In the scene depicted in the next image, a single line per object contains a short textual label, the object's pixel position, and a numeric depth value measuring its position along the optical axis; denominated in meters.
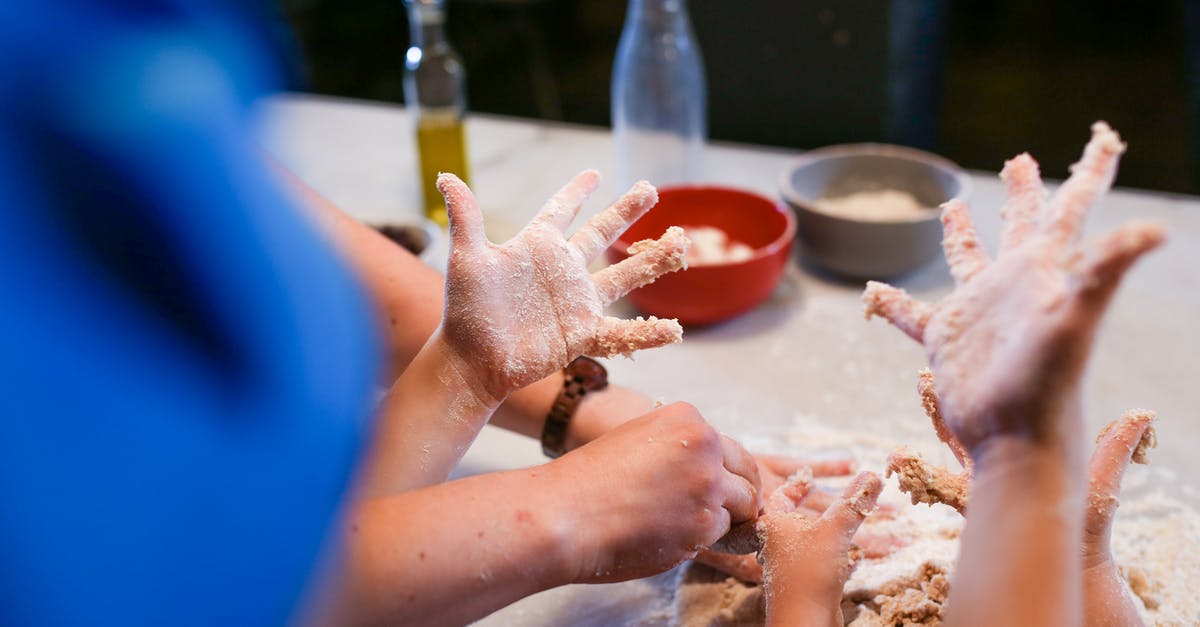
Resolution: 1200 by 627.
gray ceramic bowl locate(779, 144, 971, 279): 1.42
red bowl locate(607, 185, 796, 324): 1.34
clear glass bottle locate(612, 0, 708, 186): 1.62
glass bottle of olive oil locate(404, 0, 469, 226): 1.58
